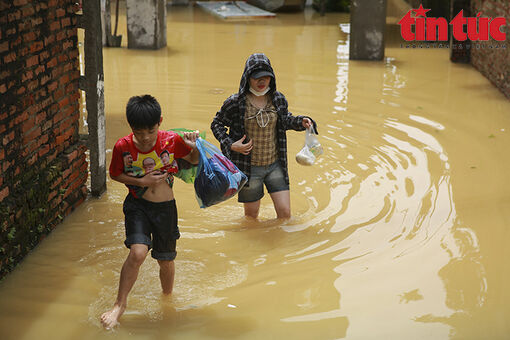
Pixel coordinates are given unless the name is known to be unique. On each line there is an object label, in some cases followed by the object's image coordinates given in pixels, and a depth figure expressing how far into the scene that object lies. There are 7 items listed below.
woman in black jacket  5.46
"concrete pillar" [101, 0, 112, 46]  14.30
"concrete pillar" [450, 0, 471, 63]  13.18
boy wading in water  4.40
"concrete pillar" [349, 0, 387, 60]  13.12
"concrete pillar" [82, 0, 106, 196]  6.43
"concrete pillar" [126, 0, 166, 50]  14.20
